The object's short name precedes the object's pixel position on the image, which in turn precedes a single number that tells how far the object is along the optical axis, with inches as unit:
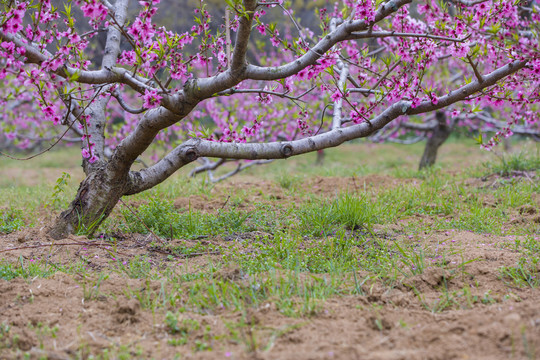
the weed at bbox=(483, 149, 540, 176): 503.2
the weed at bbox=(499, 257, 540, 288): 233.6
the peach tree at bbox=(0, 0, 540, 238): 245.0
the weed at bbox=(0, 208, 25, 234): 334.6
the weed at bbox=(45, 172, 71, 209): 406.9
